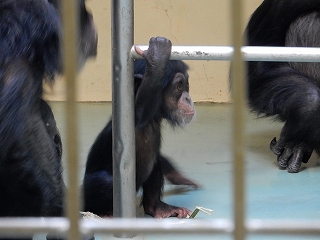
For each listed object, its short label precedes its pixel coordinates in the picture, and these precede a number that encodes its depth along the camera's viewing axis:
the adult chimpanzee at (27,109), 5.10
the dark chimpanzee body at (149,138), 5.44
